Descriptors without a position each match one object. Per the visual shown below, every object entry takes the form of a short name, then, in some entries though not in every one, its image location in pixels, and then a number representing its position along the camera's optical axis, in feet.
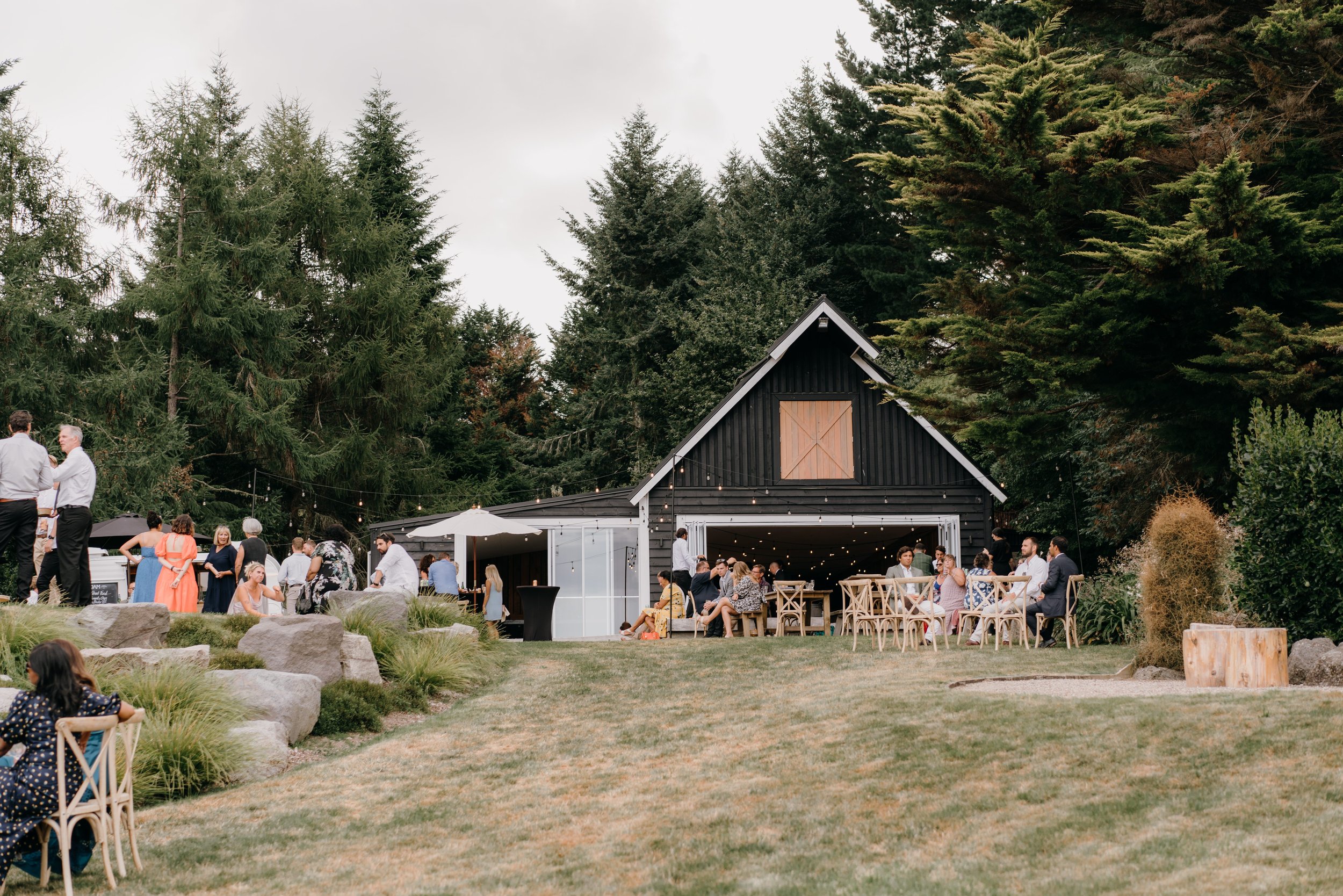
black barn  70.90
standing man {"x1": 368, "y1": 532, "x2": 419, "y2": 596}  47.16
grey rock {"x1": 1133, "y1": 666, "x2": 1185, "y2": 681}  32.30
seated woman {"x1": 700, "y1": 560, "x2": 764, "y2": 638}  58.03
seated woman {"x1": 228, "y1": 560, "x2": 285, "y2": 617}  39.70
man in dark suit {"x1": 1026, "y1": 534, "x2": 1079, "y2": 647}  43.73
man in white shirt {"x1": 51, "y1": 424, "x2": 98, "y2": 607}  34.60
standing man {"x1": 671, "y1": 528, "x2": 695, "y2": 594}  63.36
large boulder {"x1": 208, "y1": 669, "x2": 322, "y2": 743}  28.81
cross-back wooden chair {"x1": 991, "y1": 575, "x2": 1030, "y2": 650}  43.24
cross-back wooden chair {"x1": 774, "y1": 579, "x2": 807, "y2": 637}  57.72
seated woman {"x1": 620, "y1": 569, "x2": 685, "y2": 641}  60.08
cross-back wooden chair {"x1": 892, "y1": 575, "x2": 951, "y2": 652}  43.73
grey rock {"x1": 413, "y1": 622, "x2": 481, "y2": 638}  44.32
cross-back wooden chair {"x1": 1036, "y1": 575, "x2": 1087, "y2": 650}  43.75
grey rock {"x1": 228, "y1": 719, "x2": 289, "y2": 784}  25.88
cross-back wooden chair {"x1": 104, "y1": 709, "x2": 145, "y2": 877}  18.01
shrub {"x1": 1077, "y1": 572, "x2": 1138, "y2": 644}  46.44
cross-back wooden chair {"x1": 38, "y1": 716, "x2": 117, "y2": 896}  17.08
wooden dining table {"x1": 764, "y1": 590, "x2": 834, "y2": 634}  60.93
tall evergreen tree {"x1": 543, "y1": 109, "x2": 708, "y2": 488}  115.75
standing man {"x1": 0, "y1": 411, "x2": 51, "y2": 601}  33.19
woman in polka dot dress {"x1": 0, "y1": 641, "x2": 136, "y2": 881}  17.07
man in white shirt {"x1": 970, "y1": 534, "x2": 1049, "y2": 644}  44.49
